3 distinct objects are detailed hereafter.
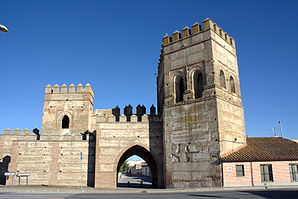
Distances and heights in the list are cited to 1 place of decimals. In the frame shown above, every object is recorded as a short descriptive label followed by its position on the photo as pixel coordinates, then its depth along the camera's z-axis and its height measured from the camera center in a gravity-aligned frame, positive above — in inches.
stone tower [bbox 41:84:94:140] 1007.6 +160.7
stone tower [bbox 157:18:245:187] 681.0 +127.4
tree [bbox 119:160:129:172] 2913.4 -199.2
